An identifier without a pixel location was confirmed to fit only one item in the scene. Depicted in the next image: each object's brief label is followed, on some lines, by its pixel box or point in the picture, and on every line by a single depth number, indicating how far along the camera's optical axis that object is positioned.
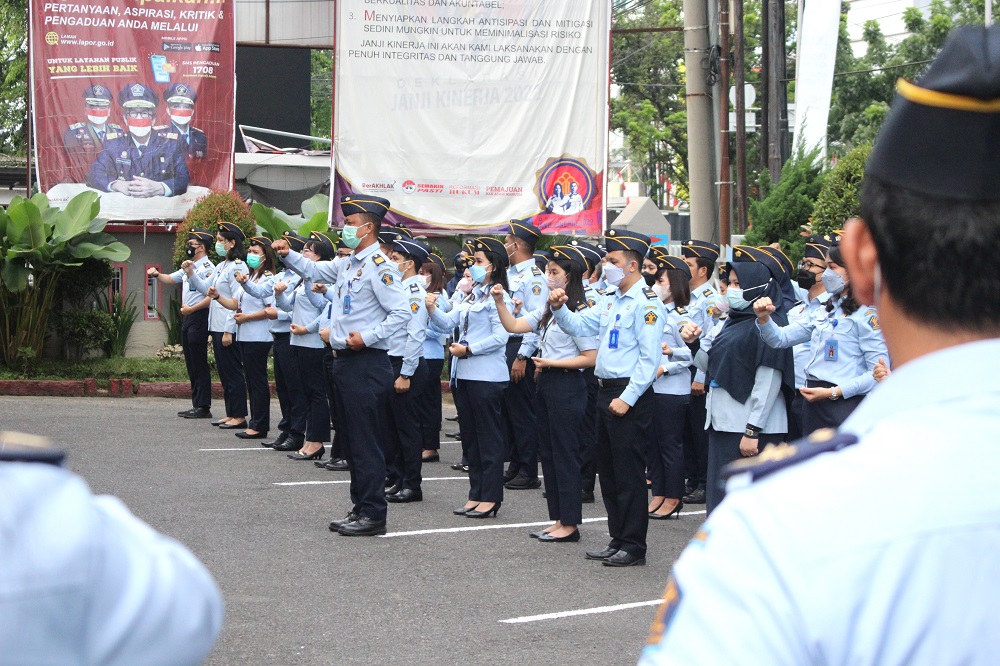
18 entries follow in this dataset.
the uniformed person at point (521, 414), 10.41
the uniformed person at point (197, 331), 14.17
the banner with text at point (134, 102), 17.42
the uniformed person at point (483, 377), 9.05
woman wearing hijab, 6.87
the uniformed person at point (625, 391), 7.34
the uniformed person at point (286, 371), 12.38
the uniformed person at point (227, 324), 13.46
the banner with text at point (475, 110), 18.12
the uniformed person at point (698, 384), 10.11
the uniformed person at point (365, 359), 8.08
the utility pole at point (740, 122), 19.50
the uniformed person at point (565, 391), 8.15
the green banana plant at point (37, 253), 15.88
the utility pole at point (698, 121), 18.17
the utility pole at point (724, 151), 19.00
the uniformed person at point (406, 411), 9.73
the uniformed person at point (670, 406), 9.50
